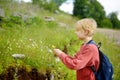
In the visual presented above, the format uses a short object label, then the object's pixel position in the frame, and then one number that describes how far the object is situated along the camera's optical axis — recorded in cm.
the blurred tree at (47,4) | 827
